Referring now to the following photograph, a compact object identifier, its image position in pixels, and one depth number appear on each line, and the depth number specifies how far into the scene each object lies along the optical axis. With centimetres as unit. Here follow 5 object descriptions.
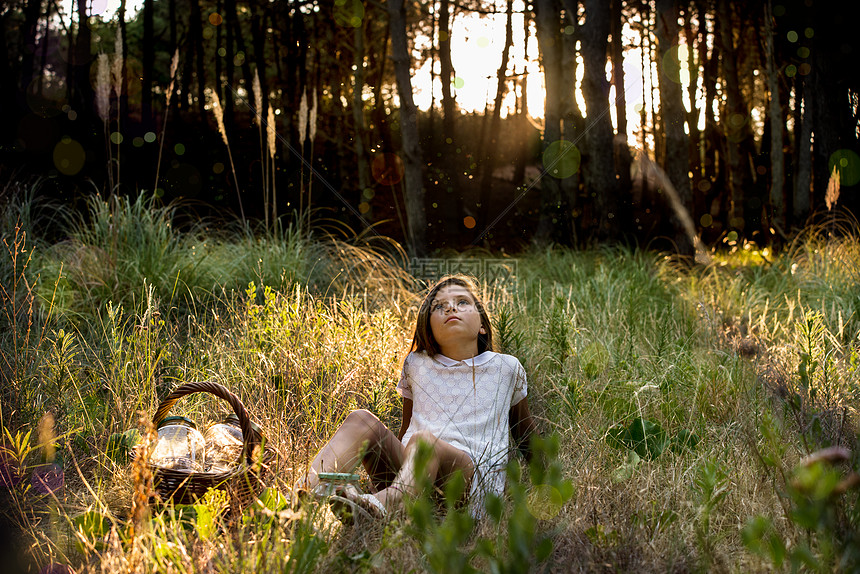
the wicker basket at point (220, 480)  178
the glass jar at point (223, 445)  216
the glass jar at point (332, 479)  156
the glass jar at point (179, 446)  191
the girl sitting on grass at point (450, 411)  203
